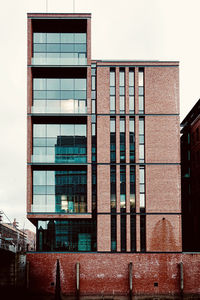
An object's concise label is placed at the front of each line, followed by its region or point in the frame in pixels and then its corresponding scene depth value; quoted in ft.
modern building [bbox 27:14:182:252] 118.01
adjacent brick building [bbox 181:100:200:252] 148.98
